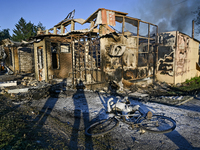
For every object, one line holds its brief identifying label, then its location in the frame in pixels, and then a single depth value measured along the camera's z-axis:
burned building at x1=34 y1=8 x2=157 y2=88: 9.88
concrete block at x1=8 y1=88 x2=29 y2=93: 8.84
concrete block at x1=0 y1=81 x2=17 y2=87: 10.24
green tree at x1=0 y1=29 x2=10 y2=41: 36.33
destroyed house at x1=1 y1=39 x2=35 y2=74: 17.63
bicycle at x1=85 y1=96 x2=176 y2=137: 4.26
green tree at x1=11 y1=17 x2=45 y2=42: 32.41
